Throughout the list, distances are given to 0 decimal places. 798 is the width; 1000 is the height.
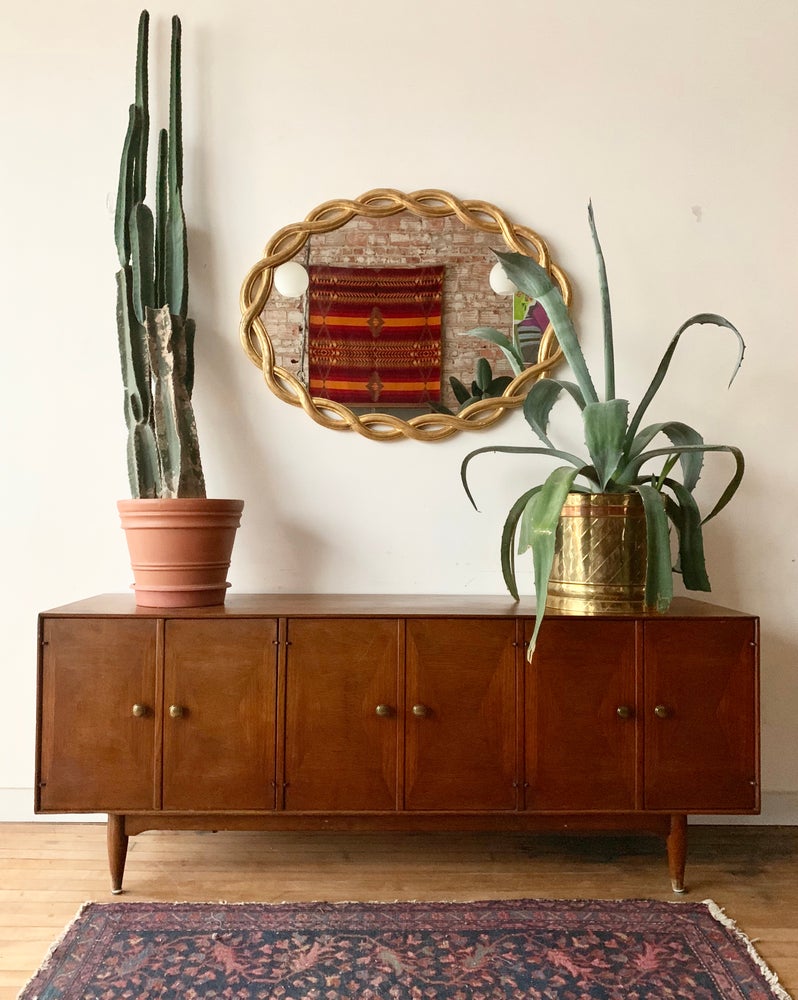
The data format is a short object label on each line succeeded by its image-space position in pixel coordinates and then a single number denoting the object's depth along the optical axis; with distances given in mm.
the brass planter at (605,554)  1815
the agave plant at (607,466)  1704
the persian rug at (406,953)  1410
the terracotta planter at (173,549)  1857
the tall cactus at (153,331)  2018
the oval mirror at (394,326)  2232
